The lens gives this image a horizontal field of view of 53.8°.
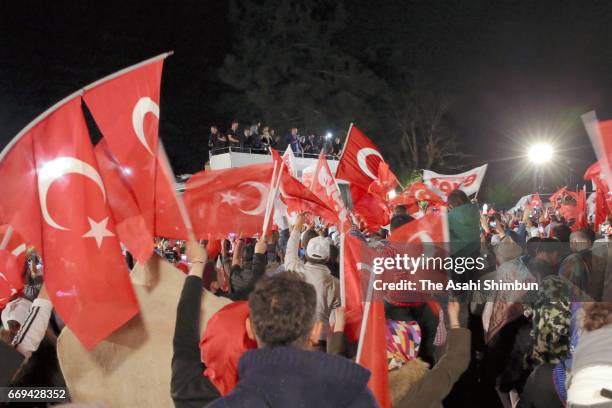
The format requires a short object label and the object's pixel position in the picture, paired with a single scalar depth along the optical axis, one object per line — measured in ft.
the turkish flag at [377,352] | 8.91
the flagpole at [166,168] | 11.22
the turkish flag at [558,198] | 47.19
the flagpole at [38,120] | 10.45
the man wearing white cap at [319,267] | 14.83
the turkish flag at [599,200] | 28.04
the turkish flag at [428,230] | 12.50
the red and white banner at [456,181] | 32.63
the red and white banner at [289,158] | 31.91
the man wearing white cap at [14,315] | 13.16
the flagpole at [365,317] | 9.42
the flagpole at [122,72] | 11.43
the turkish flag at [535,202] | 52.17
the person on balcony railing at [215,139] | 68.85
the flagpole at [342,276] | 11.15
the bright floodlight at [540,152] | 76.04
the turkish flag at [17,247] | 16.10
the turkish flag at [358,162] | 27.61
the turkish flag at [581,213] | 28.84
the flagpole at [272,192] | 13.30
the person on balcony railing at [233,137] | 70.49
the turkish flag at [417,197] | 31.22
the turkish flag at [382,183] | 27.96
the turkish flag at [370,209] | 28.09
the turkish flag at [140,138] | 11.52
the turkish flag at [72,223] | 10.07
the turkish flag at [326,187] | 22.73
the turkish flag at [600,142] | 14.51
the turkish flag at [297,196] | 18.59
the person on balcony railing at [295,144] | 79.51
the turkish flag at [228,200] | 14.90
